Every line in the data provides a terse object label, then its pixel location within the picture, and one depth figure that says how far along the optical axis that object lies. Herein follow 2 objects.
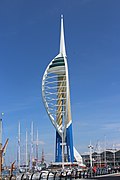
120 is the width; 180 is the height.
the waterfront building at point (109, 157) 149.88
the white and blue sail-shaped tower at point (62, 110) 87.88
